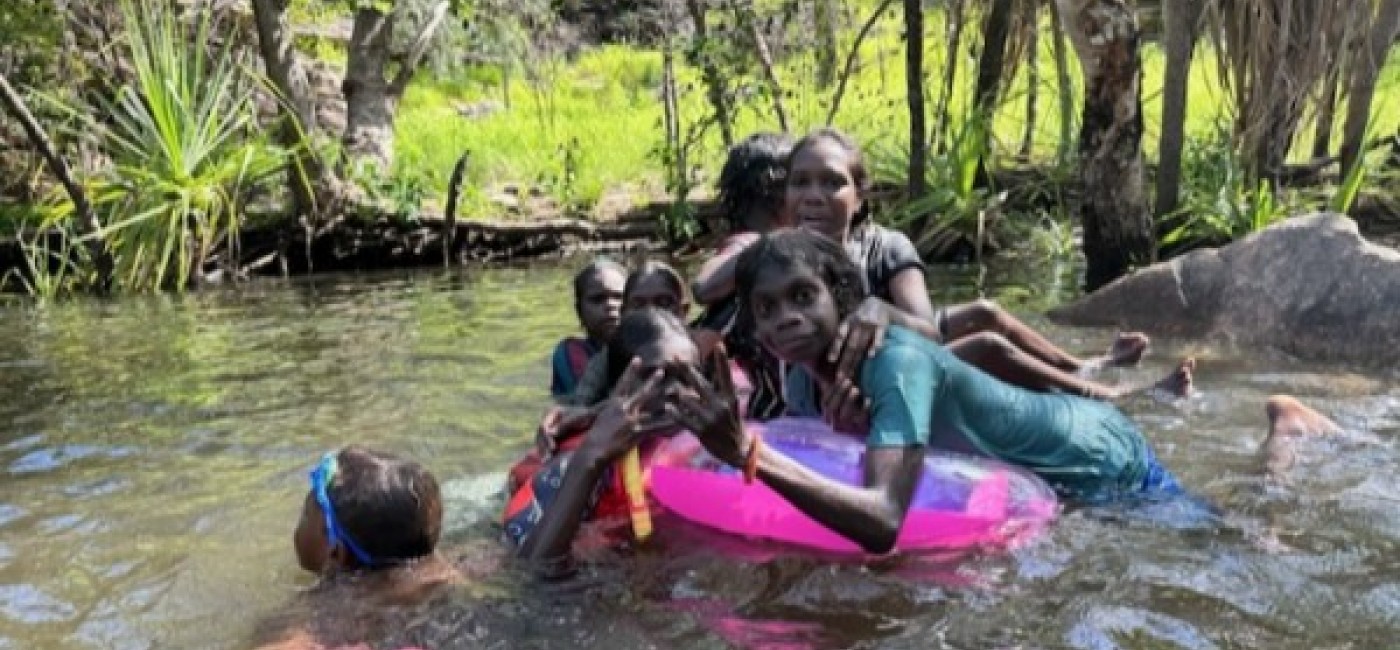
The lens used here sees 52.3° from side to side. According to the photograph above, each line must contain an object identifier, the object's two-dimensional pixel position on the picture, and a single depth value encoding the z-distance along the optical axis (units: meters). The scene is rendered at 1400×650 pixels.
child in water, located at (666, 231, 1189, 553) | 3.07
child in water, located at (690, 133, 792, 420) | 4.36
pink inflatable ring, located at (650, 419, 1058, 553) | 3.45
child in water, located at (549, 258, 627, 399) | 4.89
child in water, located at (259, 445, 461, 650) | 3.32
